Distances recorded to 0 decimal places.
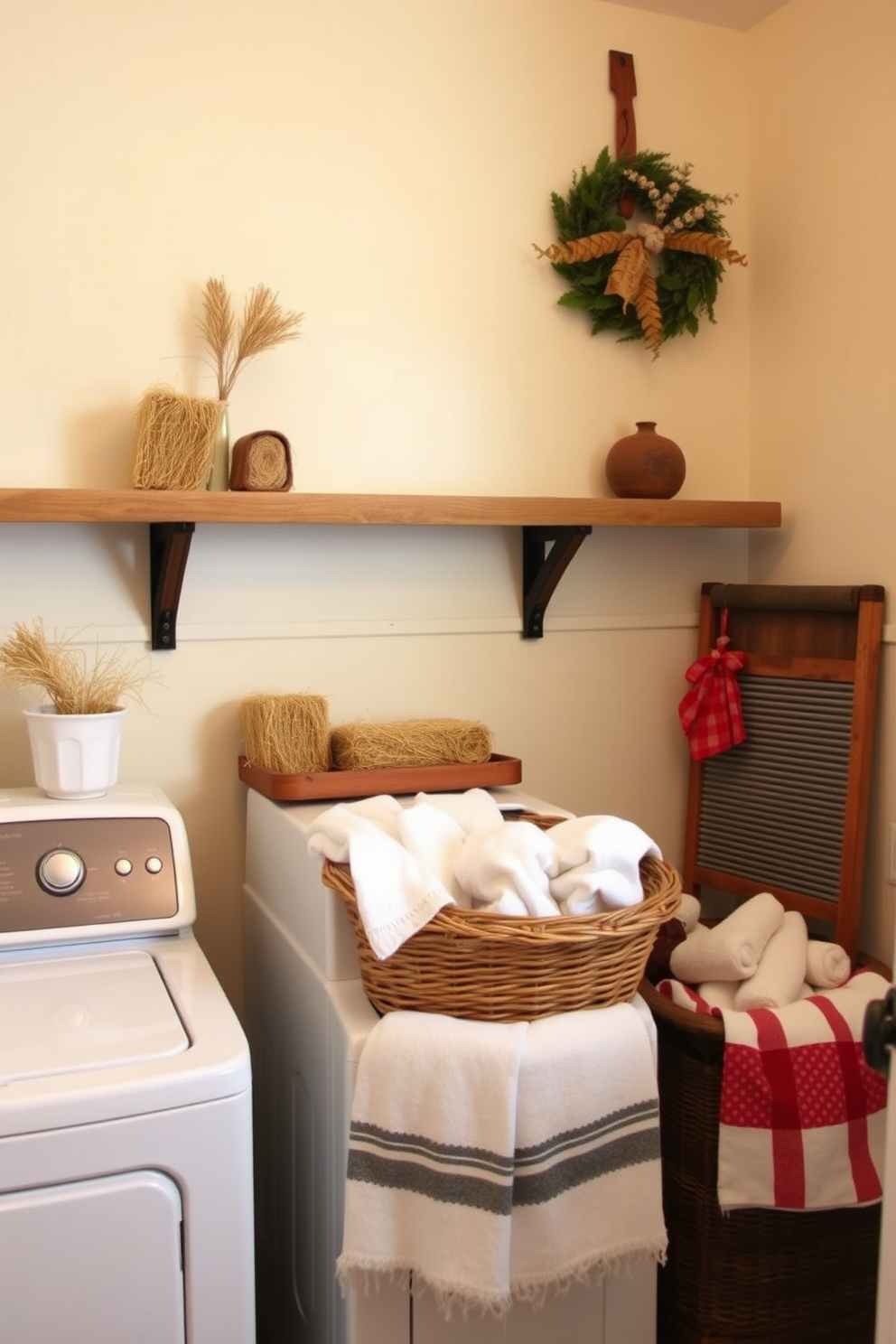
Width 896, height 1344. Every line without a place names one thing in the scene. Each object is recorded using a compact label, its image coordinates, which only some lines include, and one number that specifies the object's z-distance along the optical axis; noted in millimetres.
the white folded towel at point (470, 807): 1711
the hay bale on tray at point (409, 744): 2018
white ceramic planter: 1809
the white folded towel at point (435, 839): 1553
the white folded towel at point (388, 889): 1405
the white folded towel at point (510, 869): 1466
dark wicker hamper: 1754
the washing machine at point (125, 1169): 1240
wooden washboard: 2166
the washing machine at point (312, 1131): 1516
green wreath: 2350
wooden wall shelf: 1861
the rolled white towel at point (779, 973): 1822
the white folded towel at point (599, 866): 1492
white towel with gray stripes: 1388
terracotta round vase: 2334
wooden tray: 1943
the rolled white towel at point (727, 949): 1879
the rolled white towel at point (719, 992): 1884
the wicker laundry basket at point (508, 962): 1403
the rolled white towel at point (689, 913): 2127
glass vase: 2066
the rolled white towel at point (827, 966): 1929
